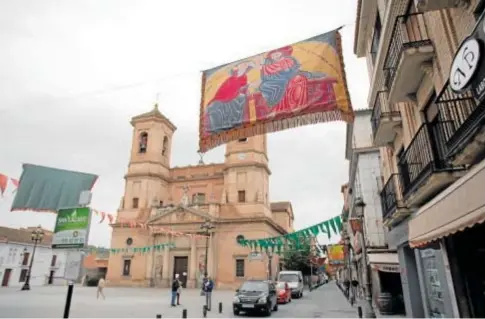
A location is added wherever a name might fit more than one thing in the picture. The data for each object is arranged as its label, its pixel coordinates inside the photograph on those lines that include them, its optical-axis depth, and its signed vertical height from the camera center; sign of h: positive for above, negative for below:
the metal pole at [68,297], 6.47 -0.51
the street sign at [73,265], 6.33 +0.12
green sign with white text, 6.95 +0.90
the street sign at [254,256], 32.38 +1.66
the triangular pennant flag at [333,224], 16.84 +2.49
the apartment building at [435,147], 4.61 +2.41
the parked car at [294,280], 25.35 -0.54
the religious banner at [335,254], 42.69 +2.53
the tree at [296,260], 44.72 +1.84
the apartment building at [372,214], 14.92 +2.99
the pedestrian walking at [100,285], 19.73 -0.81
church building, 35.47 +6.12
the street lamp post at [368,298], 10.61 -0.79
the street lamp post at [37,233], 30.44 +3.47
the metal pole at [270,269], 33.73 +0.43
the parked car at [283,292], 20.20 -1.13
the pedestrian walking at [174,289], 16.89 -0.83
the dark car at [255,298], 13.98 -1.08
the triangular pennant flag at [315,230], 17.39 +2.25
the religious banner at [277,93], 6.09 +3.52
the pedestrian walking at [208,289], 15.18 -0.75
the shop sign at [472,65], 4.14 +2.73
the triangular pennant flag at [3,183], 11.87 +3.14
